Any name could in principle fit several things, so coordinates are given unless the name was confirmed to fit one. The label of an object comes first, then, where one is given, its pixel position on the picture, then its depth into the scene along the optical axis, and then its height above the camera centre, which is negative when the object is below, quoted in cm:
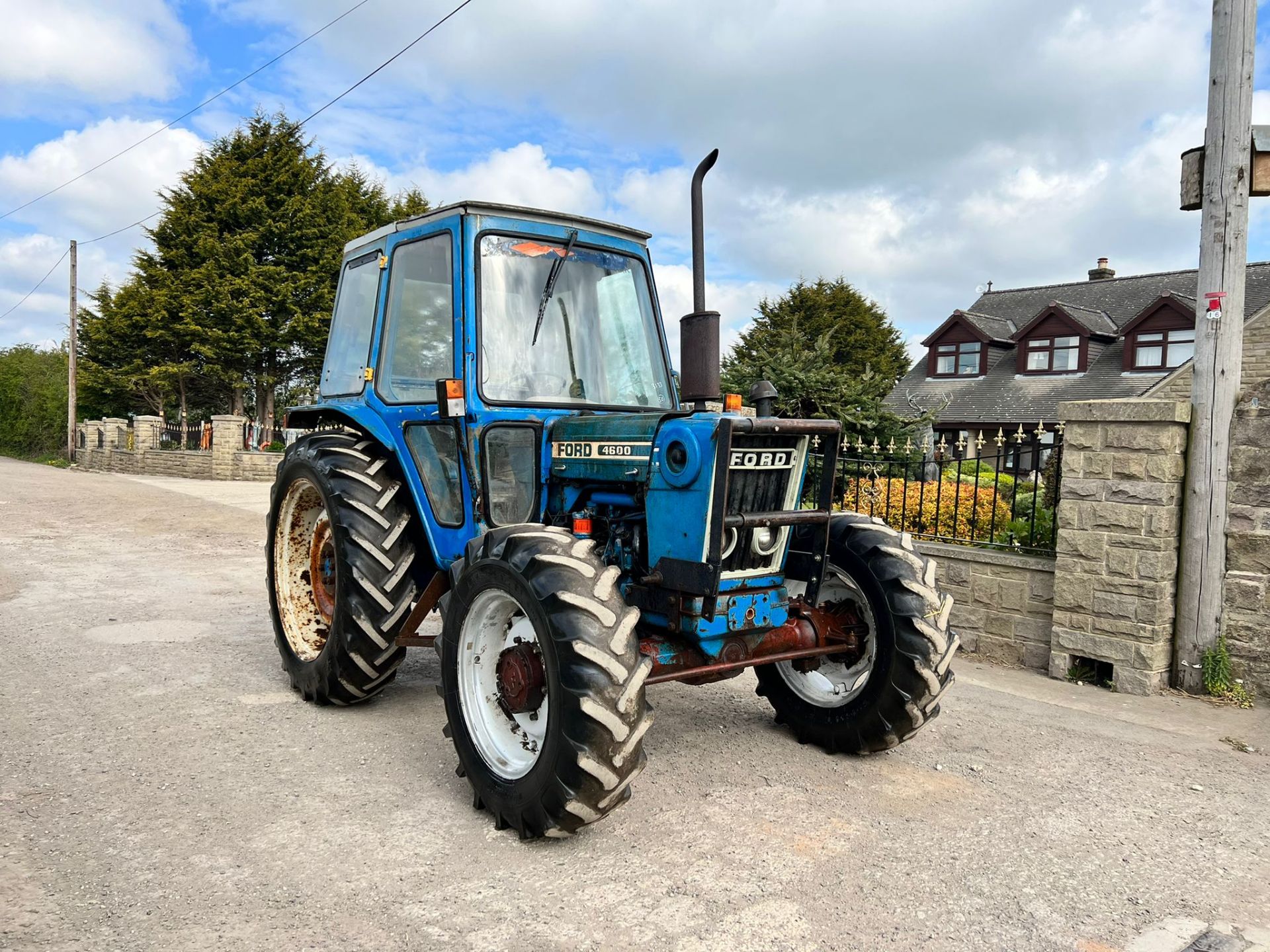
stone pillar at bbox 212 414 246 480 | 2184 -41
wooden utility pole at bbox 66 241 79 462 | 2812 +160
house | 2528 +327
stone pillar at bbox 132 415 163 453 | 2525 -18
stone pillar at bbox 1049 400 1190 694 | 555 -47
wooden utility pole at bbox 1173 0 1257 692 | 548 +80
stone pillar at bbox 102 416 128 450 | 2642 -26
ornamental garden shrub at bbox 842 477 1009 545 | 692 -44
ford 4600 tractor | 330 -40
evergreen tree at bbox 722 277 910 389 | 3628 +518
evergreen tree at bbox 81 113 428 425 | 2452 +401
